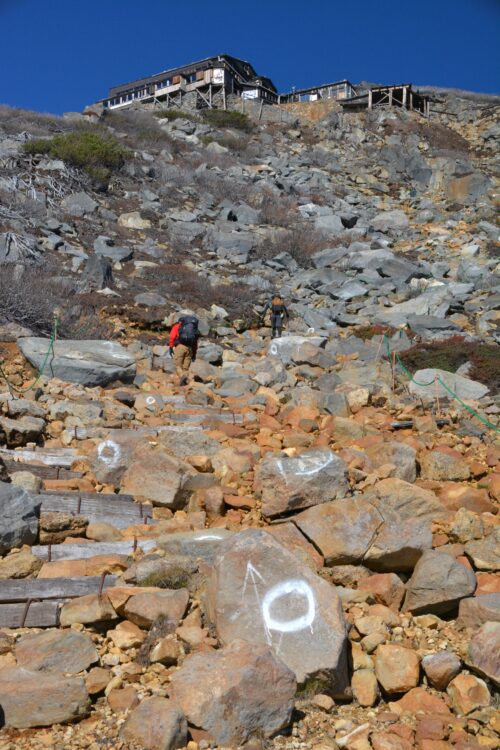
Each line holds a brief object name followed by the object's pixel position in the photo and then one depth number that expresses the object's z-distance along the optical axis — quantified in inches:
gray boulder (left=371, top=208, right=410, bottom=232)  1010.7
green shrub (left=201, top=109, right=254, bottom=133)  1523.1
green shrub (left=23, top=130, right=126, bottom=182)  941.8
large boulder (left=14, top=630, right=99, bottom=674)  132.0
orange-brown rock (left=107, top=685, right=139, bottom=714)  123.3
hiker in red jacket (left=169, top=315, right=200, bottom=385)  466.0
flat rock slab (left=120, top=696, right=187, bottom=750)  111.5
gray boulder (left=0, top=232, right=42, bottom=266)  603.8
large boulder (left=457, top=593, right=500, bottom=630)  160.6
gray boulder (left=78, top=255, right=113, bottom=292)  613.9
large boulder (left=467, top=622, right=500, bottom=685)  143.5
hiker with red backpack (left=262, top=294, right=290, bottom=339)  591.8
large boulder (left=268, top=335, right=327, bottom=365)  490.6
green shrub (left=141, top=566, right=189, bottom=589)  163.8
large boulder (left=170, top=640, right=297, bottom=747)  118.0
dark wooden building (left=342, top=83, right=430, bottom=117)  1668.3
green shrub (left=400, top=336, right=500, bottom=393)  431.5
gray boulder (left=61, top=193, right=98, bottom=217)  819.7
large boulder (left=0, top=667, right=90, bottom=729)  117.6
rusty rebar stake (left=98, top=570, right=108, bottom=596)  163.3
